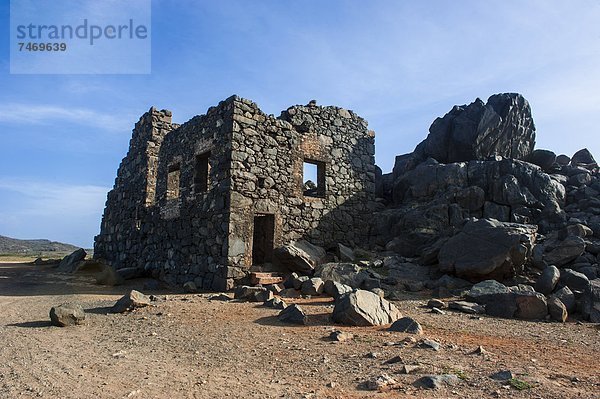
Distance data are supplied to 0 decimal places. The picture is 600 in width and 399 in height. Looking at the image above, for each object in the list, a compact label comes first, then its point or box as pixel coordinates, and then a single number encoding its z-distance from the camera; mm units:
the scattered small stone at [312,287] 9742
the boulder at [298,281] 10242
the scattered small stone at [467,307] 8238
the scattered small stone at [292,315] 7191
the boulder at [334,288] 9141
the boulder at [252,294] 9445
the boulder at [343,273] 10414
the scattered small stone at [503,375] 4234
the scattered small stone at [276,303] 8550
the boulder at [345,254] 12587
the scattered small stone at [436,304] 8508
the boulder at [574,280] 9023
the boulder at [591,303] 7866
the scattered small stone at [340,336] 6025
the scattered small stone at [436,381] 4094
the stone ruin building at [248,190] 11867
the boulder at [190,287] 11711
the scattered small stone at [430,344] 5396
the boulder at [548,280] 9070
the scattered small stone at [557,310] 7773
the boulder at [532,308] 7902
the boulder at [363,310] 7008
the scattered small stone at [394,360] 4906
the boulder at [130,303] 8500
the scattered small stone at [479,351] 5238
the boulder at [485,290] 8766
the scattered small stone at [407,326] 6430
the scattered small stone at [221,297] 9962
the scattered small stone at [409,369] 4508
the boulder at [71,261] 17695
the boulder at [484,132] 17266
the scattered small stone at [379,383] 4133
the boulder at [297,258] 11773
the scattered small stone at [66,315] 7211
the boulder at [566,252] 10531
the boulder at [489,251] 10055
